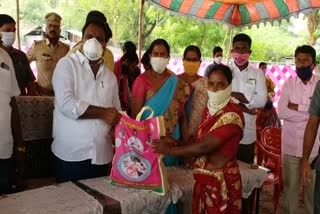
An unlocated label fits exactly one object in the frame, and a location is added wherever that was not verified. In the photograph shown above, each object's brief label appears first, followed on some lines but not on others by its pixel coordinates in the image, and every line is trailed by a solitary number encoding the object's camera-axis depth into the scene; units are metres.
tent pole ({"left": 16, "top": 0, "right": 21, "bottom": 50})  4.61
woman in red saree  2.19
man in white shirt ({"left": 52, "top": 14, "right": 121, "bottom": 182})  2.24
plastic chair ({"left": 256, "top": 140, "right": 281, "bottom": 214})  3.98
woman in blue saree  2.87
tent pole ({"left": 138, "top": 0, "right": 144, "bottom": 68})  4.92
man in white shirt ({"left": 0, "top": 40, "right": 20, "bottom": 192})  2.15
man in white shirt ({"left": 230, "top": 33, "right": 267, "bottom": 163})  3.58
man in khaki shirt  4.26
